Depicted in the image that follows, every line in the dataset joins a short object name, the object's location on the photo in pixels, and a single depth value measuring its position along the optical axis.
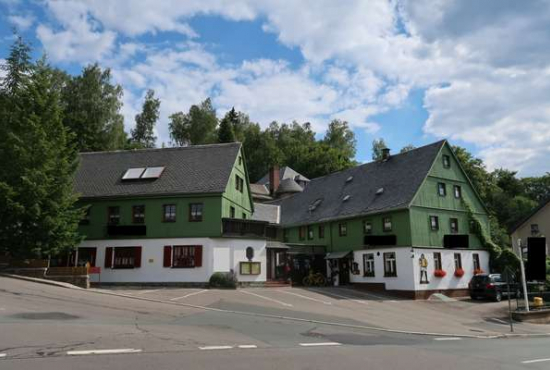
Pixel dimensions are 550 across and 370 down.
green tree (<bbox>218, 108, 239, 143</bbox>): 68.56
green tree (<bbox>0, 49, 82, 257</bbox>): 25.31
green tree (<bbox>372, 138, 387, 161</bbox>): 91.22
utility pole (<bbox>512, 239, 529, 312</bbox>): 23.94
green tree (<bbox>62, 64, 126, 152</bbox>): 50.06
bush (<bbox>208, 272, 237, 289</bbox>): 27.78
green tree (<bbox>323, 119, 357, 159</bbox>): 87.25
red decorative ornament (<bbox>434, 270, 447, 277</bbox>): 32.06
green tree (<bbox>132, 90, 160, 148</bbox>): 65.25
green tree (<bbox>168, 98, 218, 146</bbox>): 67.97
